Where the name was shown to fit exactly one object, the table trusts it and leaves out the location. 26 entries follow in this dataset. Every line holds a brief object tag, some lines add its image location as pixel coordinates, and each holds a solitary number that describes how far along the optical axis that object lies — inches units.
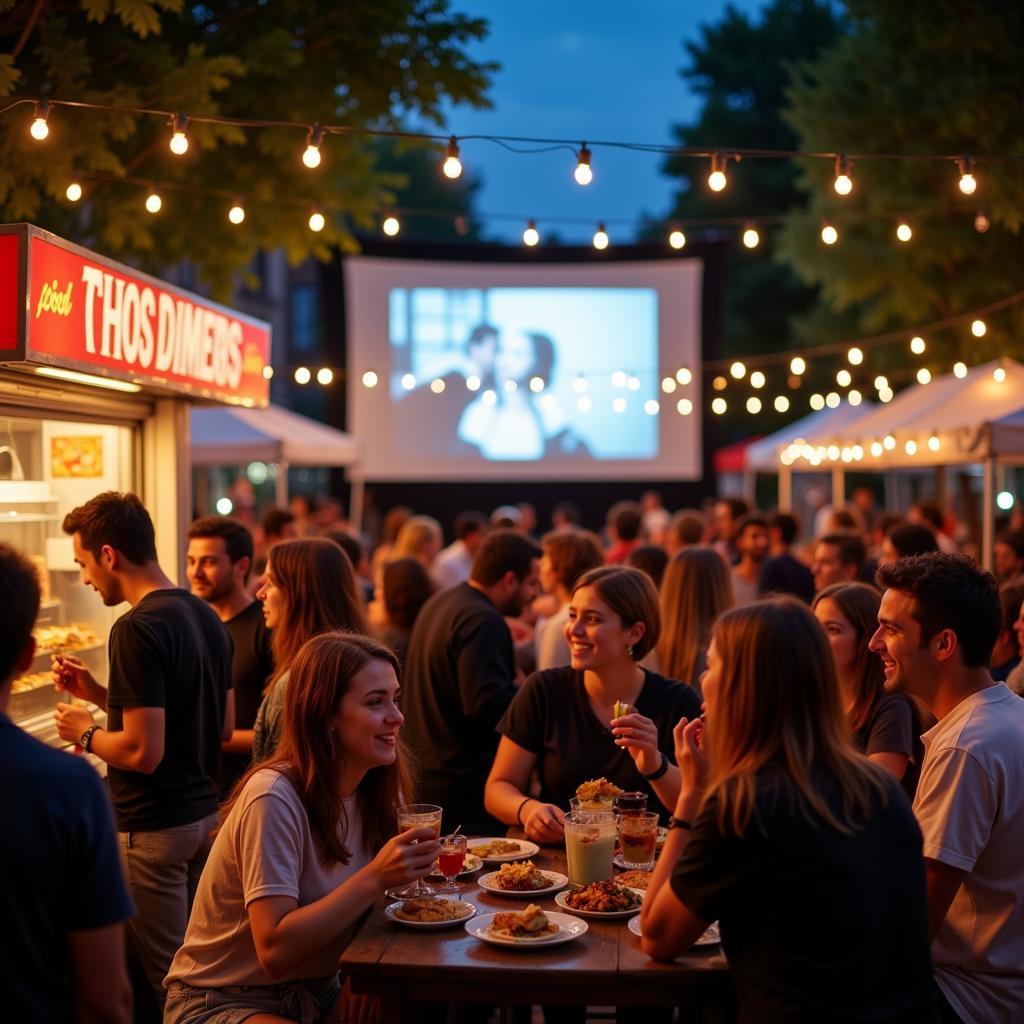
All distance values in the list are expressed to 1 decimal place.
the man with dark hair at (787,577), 266.8
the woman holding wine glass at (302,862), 87.6
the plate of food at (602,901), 95.1
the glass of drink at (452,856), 100.2
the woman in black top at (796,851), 73.0
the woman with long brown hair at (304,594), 138.8
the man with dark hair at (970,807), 89.2
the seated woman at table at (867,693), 115.5
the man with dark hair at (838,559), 223.0
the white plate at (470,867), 107.3
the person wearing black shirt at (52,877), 63.6
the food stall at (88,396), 126.6
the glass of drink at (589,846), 102.7
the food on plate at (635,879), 103.7
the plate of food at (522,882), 101.3
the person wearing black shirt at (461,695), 156.6
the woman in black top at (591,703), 125.9
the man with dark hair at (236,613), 161.0
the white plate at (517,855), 111.7
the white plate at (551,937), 88.0
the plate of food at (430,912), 93.0
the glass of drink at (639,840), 105.5
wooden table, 84.0
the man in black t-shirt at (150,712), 122.7
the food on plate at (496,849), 113.0
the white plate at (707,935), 88.4
